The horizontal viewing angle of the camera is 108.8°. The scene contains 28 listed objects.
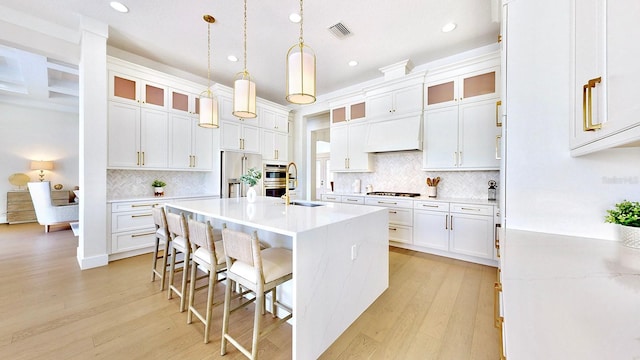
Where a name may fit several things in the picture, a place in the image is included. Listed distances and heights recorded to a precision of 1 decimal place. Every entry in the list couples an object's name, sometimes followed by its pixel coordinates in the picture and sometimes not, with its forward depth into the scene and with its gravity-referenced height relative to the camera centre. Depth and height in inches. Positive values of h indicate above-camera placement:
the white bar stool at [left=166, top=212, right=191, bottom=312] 80.9 -23.5
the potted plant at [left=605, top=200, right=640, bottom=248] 39.8 -7.2
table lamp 227.6 +12.4
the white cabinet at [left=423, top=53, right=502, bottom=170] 124.9 +37.2
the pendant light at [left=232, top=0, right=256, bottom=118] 90.0 +32.5
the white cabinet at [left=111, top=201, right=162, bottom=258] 128.4 -27.9
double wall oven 201.3 -0.8
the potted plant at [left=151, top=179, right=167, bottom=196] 155.9 -5.8
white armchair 186.1 -23.9
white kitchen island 55.9 -22.9
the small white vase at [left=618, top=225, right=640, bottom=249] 39.3 -9.7
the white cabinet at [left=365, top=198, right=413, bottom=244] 145.0 -25.7
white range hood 147.4 +30.7
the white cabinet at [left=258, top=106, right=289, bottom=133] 200.1 +54.8
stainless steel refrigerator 172.6 +6.4
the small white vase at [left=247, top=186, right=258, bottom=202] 105.8 -7.4
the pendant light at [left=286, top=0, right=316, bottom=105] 74.7 +34.6
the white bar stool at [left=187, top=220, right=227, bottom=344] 67.5 -25.0
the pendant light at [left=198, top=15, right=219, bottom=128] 105.3 +31.2
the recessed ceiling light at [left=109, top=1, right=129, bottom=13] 103.5 +79.3
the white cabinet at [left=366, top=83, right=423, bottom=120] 148.6 +53.3
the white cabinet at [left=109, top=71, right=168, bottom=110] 130.5 +53.3
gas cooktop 154.6 -9.7
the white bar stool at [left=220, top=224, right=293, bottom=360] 54.9 -24.0
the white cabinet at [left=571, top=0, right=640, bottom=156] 26.3 +14.6
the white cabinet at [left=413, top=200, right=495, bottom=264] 120.3 -27.8
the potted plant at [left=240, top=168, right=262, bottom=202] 103.2 -0.4
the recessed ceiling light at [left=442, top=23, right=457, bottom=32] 116.3 +78.9
